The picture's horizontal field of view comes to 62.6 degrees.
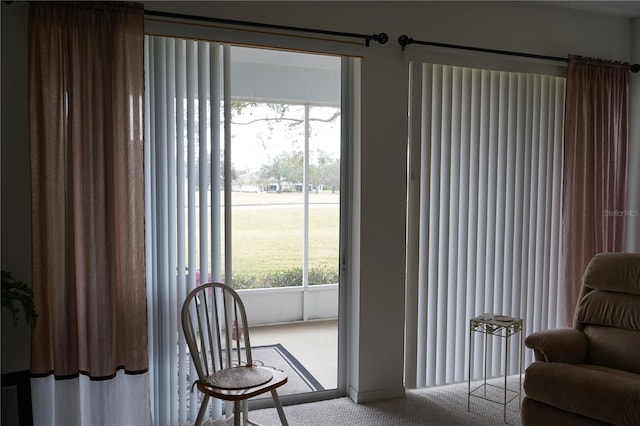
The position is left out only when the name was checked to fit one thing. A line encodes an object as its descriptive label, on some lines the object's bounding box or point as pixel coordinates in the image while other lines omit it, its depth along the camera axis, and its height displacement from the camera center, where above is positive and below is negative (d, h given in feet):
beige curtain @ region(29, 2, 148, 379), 8.38 +0.13
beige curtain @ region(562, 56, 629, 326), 12.14 +0.90
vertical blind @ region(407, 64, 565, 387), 11.36 -0.28
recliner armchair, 8.07 -2.84
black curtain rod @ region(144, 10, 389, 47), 9.05 +3.14
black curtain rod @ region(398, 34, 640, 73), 10.64 +3.17
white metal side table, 10.41 -3.02
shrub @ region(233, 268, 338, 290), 13.14 -2.10
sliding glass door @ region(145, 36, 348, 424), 9.47 -0.08
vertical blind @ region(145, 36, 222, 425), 9.37 +0.02
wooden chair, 8.10 -2.75
